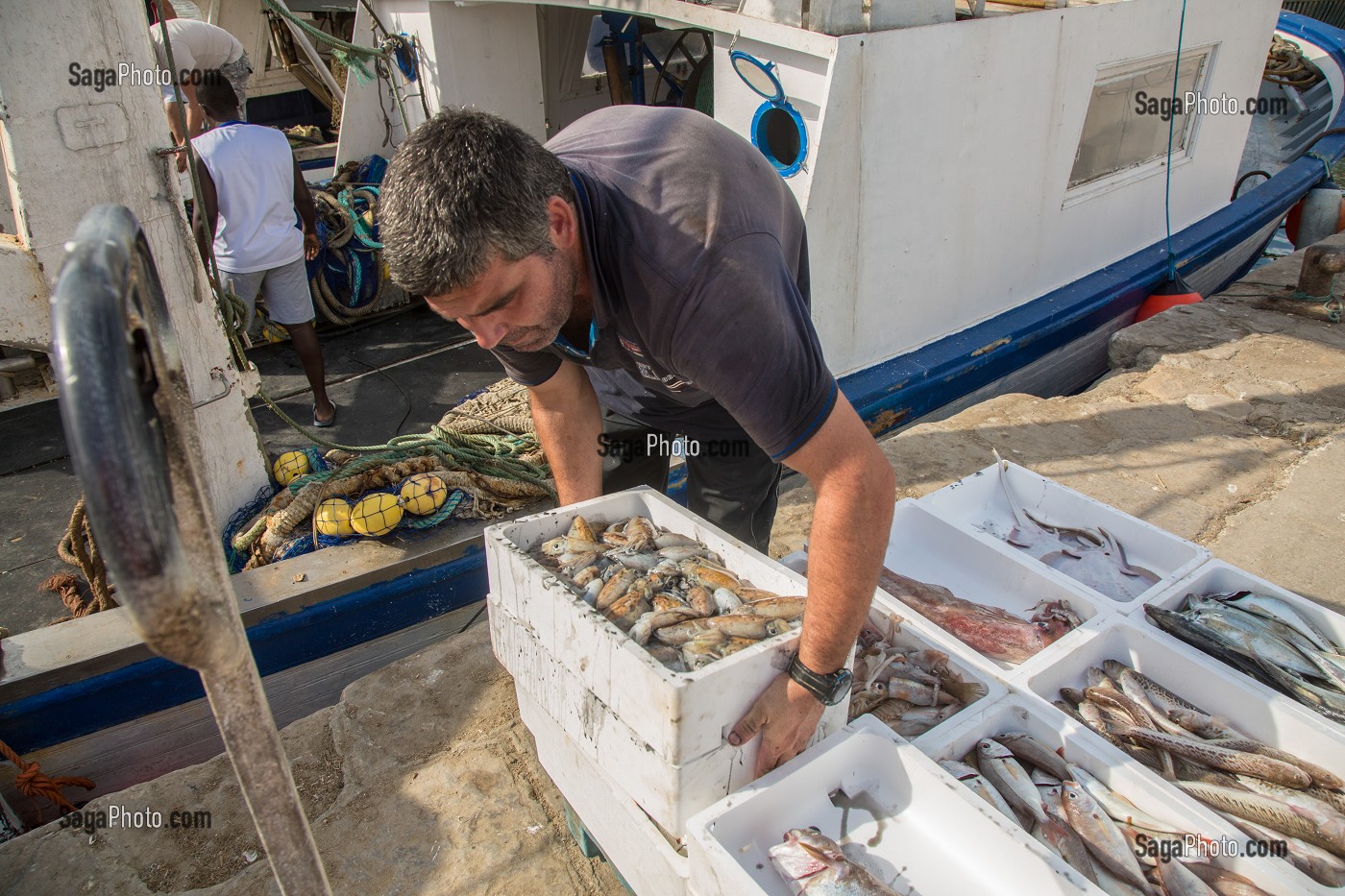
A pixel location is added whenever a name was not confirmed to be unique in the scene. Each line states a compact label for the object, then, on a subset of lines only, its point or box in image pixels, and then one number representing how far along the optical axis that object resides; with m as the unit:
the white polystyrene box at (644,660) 1.64
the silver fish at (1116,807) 1.97
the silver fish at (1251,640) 2.42
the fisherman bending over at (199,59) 4.40
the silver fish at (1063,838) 1.92
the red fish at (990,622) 2.58
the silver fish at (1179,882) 1.82
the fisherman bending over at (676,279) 1.68
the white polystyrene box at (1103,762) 1.86
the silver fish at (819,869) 1.72
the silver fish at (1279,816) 1.96
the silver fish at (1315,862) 1.90
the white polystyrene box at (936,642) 2.31
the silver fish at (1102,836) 1.88
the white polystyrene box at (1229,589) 2.56
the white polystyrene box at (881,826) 1.70
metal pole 0.75
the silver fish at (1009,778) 2.02
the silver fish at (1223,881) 1.84
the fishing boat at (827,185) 2.78
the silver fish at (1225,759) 2.08
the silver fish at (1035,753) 2.11
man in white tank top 4.45
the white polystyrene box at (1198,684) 2.18
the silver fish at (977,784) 2.00
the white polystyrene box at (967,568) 2.81
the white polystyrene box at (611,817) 1.88
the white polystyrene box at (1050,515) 2.89
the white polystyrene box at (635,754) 1.74
